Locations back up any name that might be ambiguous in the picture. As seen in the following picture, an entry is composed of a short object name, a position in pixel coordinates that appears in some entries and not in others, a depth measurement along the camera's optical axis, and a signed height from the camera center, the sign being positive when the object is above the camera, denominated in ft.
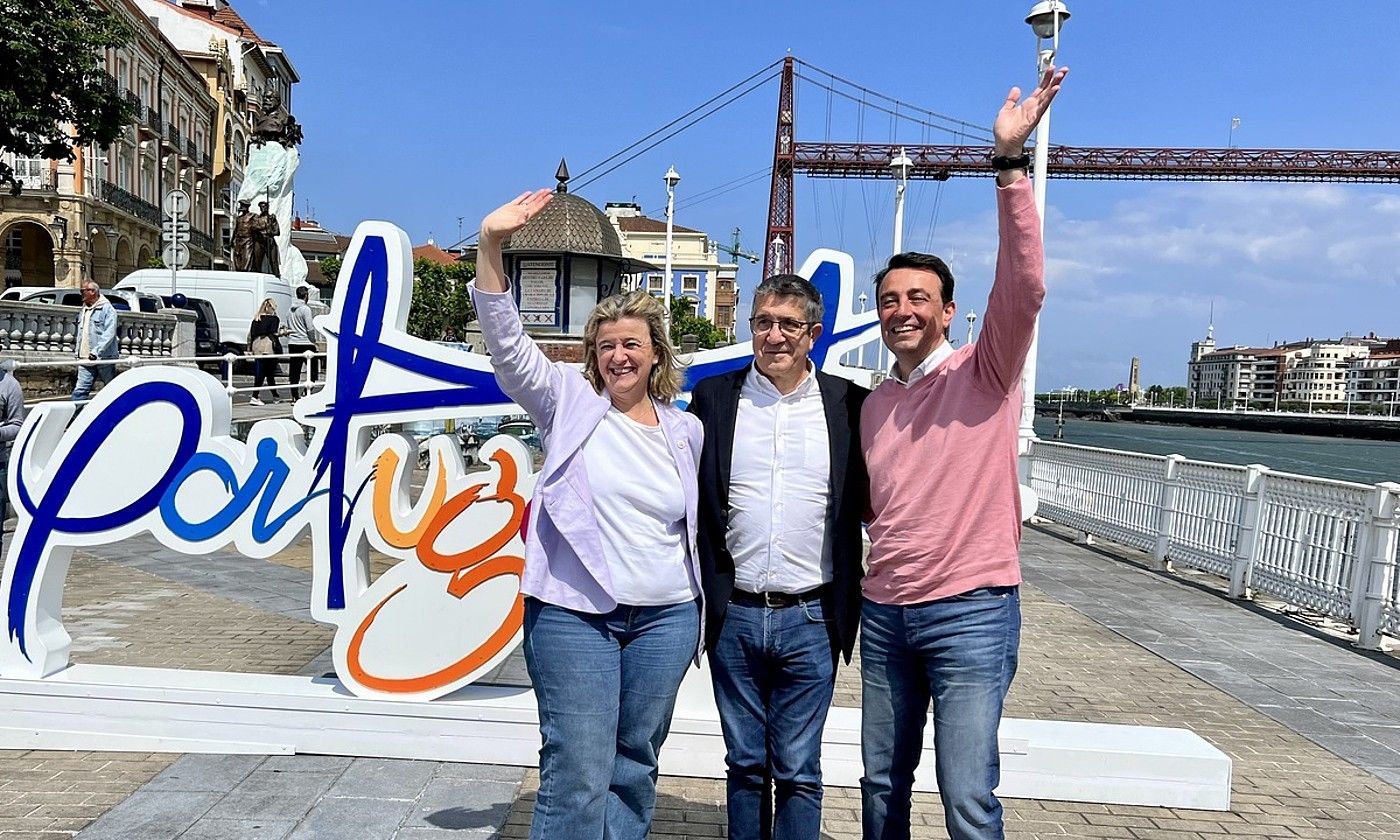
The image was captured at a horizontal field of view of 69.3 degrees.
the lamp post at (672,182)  96.94 +18.00
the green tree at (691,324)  195.13 +9.76
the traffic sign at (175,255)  46.16 +4.22
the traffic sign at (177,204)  43.14 +6.07
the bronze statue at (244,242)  73.31 +7.69
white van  65.82 +3.73
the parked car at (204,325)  59.16 +1.32
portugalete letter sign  13.19 -1.86
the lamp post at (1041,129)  33.71 +10.75
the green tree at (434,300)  194.70 +11.29
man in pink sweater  7.89 -1.10
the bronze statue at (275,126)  77.15 +17.61
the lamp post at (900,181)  68.80 +13.89
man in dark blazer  8.30 -1.52
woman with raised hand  8.08 -1.62
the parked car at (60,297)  53.26 +2.52
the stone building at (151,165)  113.91 +25.41
